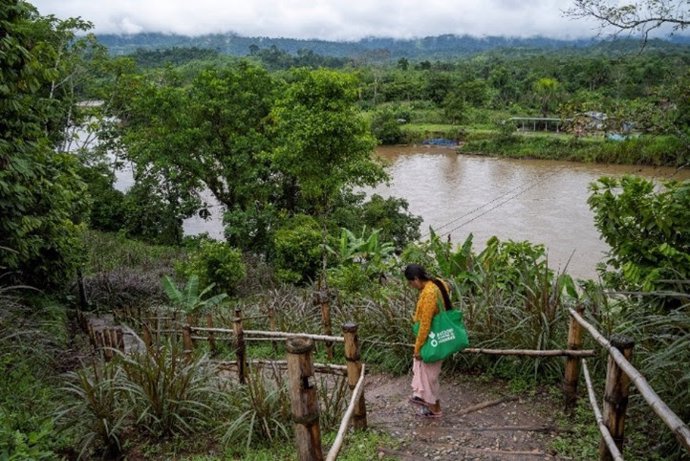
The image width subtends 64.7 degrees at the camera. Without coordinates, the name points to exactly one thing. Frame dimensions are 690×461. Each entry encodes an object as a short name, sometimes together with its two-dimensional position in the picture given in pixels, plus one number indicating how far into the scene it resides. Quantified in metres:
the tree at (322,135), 13.66
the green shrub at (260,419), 3.79
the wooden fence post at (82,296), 9.81
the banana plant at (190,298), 9.88
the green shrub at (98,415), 3.69
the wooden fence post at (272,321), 6.63
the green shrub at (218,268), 12.20
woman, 4.01
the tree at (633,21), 5.02
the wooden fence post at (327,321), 5.73
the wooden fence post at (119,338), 5.96
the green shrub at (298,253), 13.52
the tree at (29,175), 5.27
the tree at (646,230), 4.52
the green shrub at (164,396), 3.84
